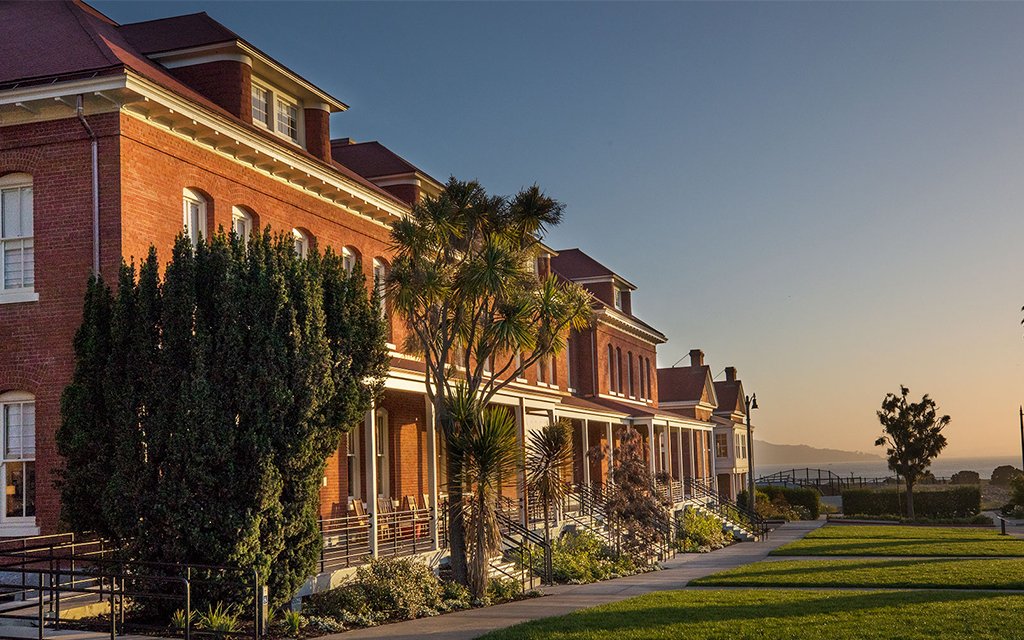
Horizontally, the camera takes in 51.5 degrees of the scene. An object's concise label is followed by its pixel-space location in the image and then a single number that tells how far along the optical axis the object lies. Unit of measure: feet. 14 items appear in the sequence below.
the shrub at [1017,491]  199.72
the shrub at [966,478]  316.79
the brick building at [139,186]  57.98
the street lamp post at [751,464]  164.15
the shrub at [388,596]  56.85
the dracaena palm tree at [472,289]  69.87
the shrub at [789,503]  193.10
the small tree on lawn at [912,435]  201.26
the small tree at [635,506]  96.02
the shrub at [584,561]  82.17
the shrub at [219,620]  47.11
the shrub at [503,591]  68.28
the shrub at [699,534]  120.06
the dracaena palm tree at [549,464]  80.53
